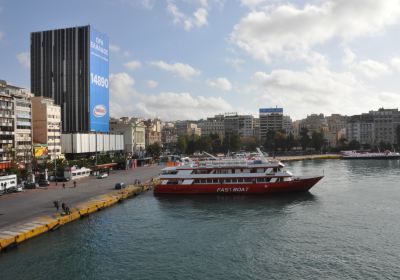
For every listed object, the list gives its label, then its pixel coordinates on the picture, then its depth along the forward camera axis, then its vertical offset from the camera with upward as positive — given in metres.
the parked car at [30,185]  79.44 -7.16
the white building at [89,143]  146.62 +2.02
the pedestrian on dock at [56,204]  55.06 -7.68
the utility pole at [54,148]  94.51 +0.25
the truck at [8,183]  72.44 -6.31
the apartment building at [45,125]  133.62 +8.02
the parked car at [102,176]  99.57 -6.92
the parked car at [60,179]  92.31 -7.04
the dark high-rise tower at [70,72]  159.88 +31.08
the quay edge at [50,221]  41.41 -8.85
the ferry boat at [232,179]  75.12 -6.18
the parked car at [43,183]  83.06 -7.06
